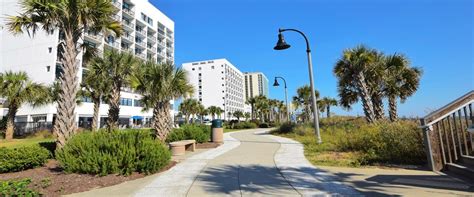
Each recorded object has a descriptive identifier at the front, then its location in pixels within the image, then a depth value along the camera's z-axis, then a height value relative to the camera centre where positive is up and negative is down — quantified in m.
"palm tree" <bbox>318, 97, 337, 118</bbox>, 59.25 +4.64
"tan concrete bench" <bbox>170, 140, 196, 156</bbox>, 11.45 -0.76
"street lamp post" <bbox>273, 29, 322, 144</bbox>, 14.26 +3.85
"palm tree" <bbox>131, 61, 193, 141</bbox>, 15.31 +2.31
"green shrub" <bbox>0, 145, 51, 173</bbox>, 8.46 -0.78
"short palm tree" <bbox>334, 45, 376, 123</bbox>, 17.81 +3.41
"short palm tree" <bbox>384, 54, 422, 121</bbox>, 19.55 +3.02
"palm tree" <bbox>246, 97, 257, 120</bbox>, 65.38 +5.69
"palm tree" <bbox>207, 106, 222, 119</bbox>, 93.15 +5.55
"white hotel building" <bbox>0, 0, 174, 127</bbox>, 46.81 +14.05
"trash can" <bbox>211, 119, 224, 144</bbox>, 16.69 -0.22
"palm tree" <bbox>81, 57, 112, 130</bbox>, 19.58 +3.77
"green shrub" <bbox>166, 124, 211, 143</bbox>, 15.42 -0.32
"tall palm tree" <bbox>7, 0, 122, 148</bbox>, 9.88 +3.96
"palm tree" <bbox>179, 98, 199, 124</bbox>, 66.88 +4.98
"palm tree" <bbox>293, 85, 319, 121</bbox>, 42.11 +4.18
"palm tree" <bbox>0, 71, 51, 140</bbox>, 26.39 +3.66
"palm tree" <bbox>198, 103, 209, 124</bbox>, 81.97 +4.85
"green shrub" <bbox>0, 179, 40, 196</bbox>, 5.10 -1.02
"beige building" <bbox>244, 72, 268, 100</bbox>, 182.88 +27.51
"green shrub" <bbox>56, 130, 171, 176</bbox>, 7.19 -0.62
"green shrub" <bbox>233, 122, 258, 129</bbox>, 45.34 +0.23
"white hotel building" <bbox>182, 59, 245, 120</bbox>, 123.06 +19.39
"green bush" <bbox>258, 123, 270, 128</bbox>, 47.00 +0.18
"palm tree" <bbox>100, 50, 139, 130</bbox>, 17.70 +3.69
